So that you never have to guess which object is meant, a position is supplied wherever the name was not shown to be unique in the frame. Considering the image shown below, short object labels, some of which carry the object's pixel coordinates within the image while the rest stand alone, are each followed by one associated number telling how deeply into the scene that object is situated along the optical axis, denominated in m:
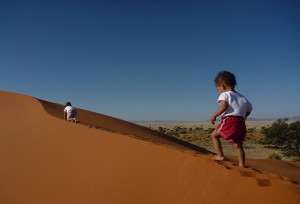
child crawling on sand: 11.31
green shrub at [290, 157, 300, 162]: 17.56
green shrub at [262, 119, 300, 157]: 22.87
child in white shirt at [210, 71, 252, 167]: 4.43
